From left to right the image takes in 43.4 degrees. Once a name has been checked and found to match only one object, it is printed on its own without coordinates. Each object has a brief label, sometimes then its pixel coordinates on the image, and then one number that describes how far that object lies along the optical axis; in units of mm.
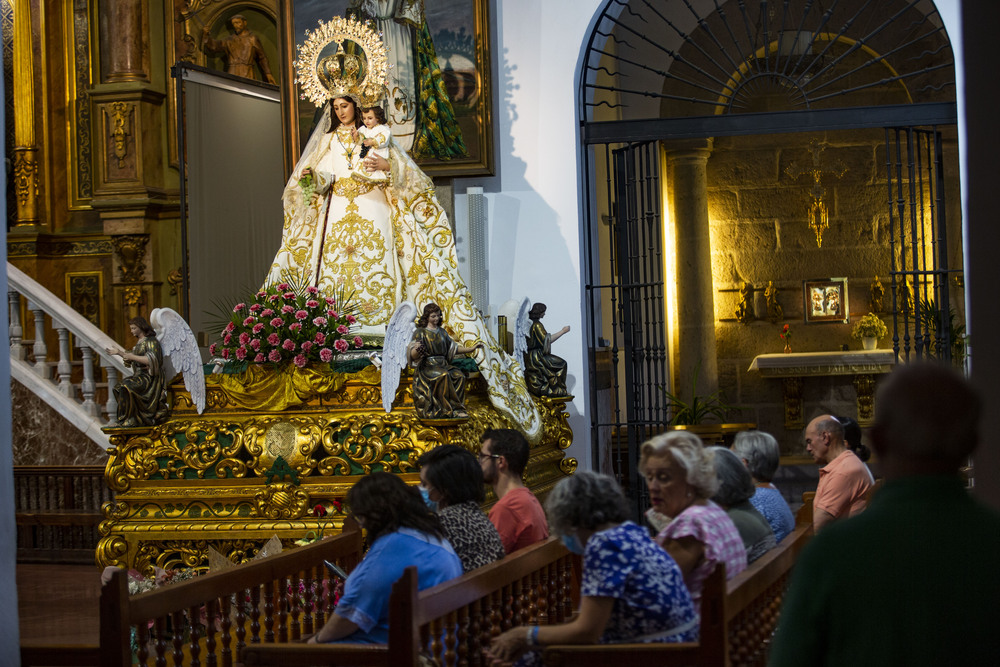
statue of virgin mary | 8227
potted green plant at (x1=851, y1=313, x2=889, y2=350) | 13703
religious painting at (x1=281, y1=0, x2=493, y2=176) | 9781
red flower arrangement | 7605
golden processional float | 7395
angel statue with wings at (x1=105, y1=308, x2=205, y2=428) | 7707
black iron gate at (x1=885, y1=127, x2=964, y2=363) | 9211
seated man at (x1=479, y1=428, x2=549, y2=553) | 5242
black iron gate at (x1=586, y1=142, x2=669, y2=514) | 9516
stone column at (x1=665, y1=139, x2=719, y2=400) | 14062
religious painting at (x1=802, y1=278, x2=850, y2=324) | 14164
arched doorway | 13711
